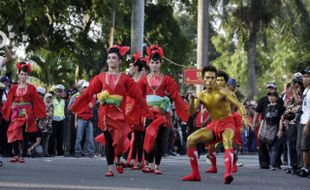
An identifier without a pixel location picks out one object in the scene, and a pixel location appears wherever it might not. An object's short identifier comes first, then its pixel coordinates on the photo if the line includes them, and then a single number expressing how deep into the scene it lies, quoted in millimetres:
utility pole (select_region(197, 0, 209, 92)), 32500
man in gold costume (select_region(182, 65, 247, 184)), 13055
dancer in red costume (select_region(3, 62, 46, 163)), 16734
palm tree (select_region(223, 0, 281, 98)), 40312
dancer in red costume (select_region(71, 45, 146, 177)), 13500
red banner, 33594
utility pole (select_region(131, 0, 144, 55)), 28594
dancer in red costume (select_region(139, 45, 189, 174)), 14562
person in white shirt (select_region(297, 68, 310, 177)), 14867
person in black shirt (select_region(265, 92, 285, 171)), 17469
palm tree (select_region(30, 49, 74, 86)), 41875
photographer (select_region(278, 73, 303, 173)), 16281
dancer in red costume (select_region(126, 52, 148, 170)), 15227
